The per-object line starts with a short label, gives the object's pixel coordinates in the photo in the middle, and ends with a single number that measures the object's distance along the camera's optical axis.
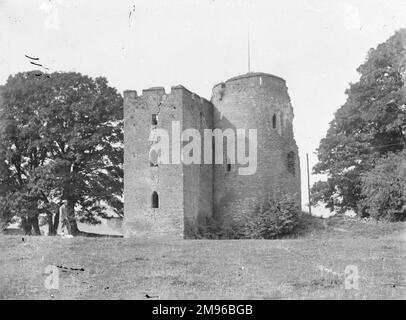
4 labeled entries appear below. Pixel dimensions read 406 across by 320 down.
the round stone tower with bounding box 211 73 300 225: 29.69
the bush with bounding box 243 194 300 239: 28.00
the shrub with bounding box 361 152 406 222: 26.39
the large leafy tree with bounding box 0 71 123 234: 30.19
